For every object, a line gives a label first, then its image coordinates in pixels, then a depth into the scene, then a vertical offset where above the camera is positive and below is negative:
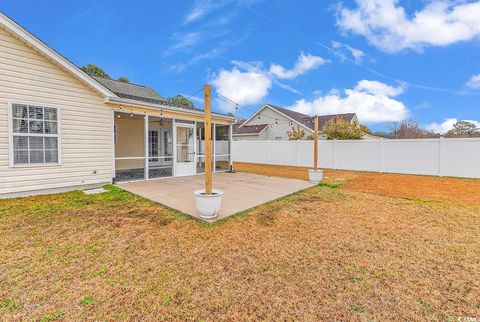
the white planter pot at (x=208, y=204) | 4.68 -1.08
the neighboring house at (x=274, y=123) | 24.49 +3.33
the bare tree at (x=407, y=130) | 26.61 +2.88
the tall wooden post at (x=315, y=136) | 9.73 +0.72
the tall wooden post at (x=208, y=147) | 4.67 +0.11
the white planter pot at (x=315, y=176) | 9.45 -0.97
